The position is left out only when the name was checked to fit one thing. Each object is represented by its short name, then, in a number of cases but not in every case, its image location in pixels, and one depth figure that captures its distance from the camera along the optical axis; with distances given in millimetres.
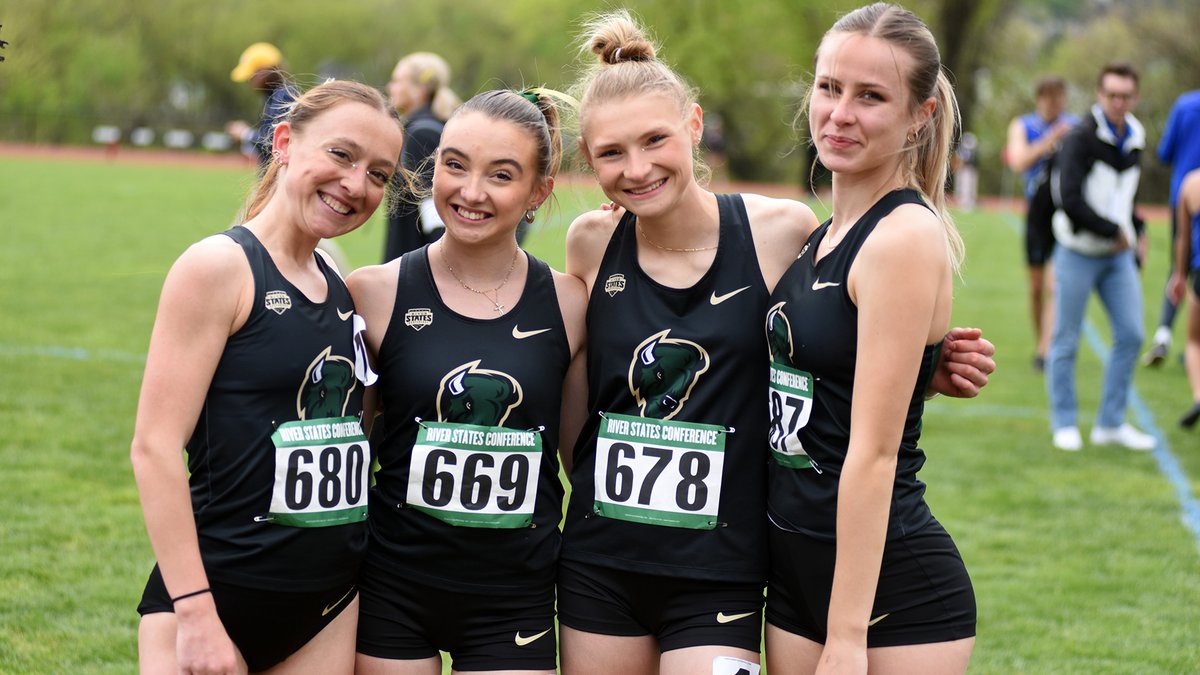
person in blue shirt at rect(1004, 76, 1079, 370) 10391
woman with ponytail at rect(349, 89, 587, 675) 2984
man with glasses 7977
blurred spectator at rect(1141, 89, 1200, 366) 9266
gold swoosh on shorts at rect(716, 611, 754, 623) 2965
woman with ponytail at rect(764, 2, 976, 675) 2592
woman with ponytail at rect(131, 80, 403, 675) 2645
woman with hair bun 2971
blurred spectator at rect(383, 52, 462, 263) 6480
